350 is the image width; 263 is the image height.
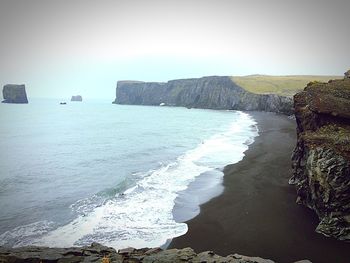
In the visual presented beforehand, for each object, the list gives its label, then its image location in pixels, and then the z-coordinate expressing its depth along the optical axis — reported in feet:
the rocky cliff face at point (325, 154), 59.57
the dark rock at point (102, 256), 41.42
